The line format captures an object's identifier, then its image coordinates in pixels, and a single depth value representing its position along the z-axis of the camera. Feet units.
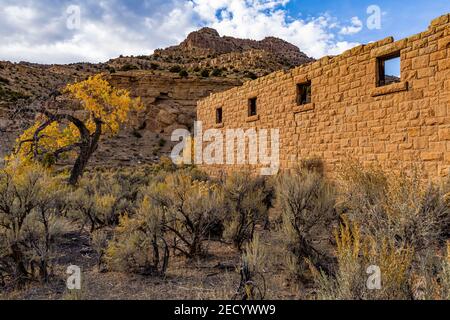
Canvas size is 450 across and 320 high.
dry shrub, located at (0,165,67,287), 13.62
